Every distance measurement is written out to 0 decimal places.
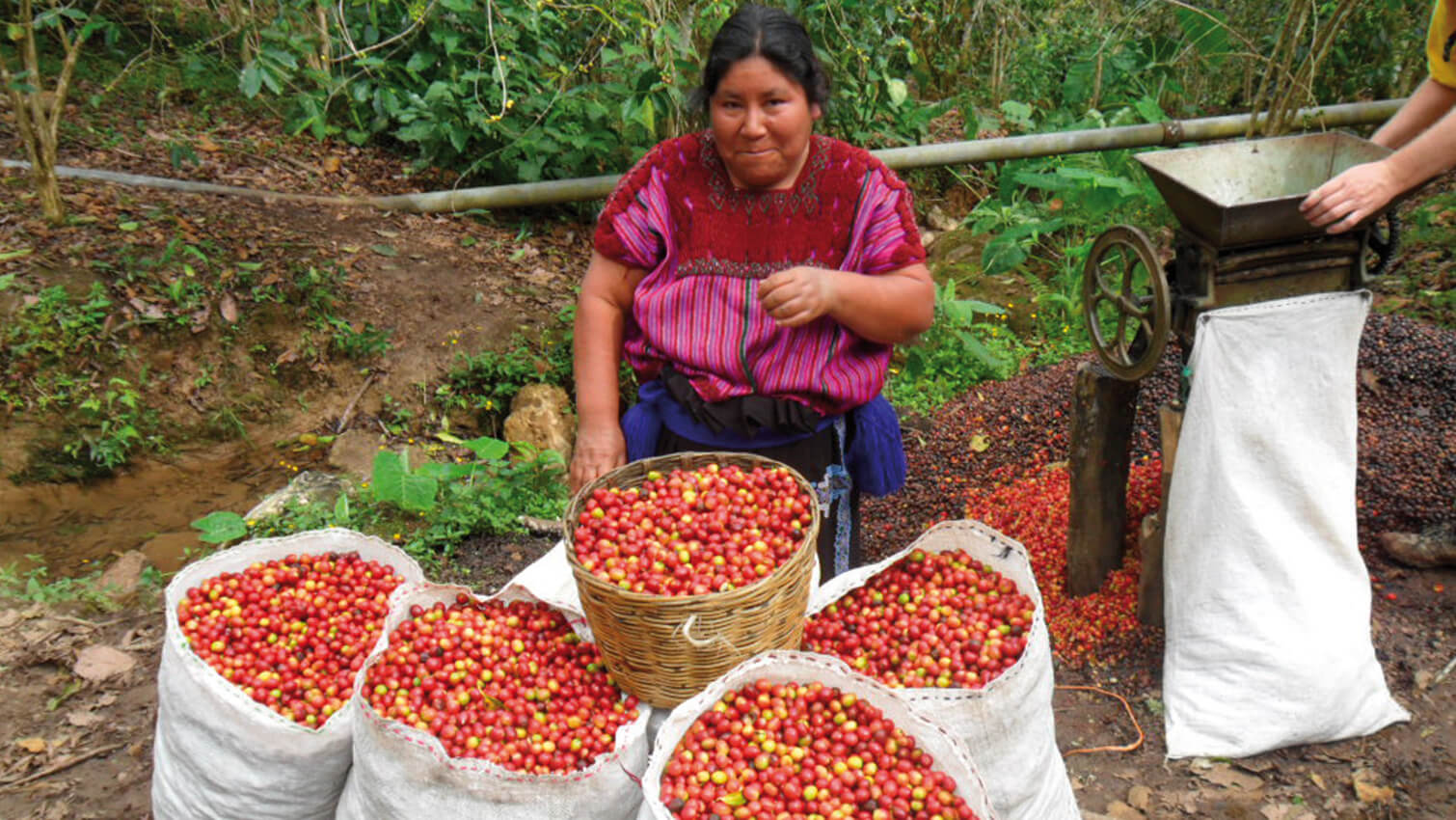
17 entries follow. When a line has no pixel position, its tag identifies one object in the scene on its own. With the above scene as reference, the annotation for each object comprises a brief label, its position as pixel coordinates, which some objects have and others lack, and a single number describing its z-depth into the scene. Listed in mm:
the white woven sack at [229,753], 1907
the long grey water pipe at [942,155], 4734
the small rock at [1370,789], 2436
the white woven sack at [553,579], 2266
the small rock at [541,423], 4109
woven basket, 1654
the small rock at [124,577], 3266
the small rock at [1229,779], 2525
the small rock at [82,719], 2705
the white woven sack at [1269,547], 2350
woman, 2018
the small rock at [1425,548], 3006
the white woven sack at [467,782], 1704
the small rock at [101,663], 2873
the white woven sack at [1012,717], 1757
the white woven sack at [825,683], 1585
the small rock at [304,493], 3568
